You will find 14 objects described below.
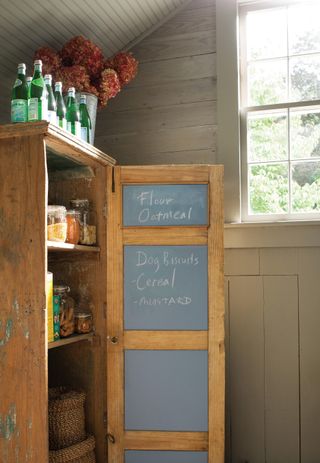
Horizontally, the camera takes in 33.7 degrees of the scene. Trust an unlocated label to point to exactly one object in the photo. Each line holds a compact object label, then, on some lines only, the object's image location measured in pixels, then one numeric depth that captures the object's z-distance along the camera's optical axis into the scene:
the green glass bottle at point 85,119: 2.49
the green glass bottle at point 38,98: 2.03
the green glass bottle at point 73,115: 2.36
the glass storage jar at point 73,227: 2.40
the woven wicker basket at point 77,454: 2.29
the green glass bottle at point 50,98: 2.18
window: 2.92
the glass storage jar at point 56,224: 2.22
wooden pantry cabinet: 2.47
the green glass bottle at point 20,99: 2.04
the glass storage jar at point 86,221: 2.50
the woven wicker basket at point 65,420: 2.37
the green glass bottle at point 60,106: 2.28
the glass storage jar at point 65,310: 2.37
